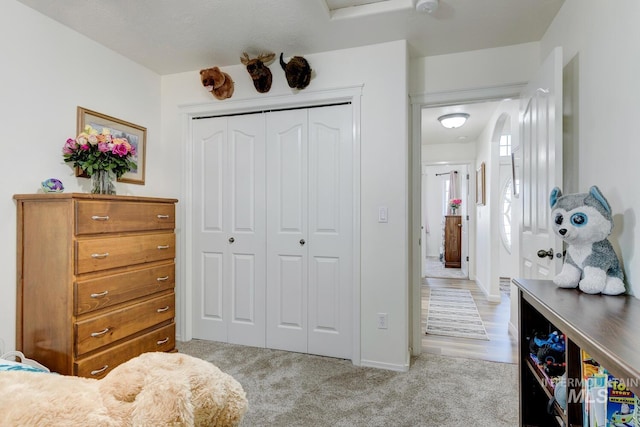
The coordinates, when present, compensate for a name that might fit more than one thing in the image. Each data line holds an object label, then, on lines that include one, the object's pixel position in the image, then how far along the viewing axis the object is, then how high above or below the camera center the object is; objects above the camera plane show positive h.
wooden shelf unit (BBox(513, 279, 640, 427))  0.78 -0.33
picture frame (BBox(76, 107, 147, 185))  2.38 +0.67
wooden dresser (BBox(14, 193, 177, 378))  1.86 -0.40
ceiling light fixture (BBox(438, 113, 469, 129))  4.15 +1.22
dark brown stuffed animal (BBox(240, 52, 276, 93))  2.60 +1.15
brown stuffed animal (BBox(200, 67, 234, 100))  2.73 +1.11
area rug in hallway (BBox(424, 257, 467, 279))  6.28 -1.14
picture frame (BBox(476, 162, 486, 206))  5.14 +0.49
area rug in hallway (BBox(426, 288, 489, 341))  3.30 -1.16
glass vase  2.20 +0.21
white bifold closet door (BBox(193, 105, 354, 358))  2.65 -0.13
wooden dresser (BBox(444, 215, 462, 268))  7.12 -0.56
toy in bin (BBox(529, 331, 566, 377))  1.30 -0.56
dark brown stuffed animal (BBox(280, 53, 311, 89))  2.53 +1.11
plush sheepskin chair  0.58 -0.35
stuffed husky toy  1.29 -0.11
